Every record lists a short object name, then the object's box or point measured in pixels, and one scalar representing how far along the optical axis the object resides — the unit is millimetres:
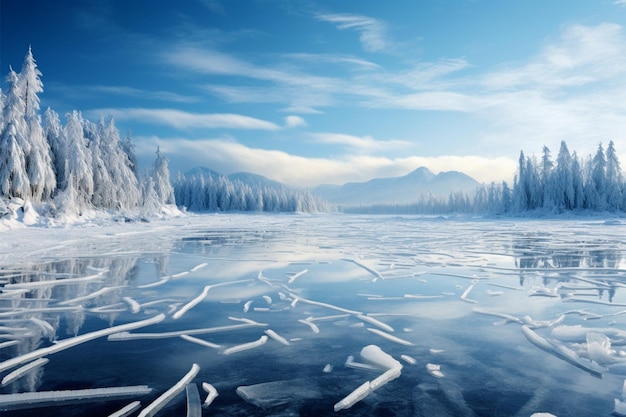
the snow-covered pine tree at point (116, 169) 51659
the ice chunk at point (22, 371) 3869
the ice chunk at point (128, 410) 3203
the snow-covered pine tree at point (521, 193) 71438
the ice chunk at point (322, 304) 6750
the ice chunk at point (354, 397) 3384
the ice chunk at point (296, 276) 9619
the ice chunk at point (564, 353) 4234
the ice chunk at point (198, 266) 11445
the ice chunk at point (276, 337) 5162
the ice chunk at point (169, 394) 3254
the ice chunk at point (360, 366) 4276
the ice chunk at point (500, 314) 6203
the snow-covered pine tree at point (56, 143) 40750
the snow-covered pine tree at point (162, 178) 71144
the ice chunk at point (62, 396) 3395
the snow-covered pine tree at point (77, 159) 39781
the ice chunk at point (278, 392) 3492
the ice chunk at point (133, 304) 6809
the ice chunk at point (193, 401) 3234
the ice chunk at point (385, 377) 3810
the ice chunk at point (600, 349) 4508
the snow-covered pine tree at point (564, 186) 66375
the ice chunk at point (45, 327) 5363
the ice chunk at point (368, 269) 10313
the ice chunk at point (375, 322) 5771
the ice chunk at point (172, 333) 5367
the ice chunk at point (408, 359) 4438
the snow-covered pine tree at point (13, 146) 31281
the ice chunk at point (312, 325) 5695
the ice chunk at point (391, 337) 5125
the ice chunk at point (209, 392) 3446
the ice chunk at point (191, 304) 6531
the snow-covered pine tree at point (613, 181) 64875
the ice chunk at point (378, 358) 4277
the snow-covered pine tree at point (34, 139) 33969
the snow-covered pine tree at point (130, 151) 61469
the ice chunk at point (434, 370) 4074
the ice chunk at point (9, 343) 4925
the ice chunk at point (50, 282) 8594
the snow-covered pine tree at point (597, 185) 65500
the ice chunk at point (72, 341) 4354
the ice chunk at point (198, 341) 5000
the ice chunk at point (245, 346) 4805
